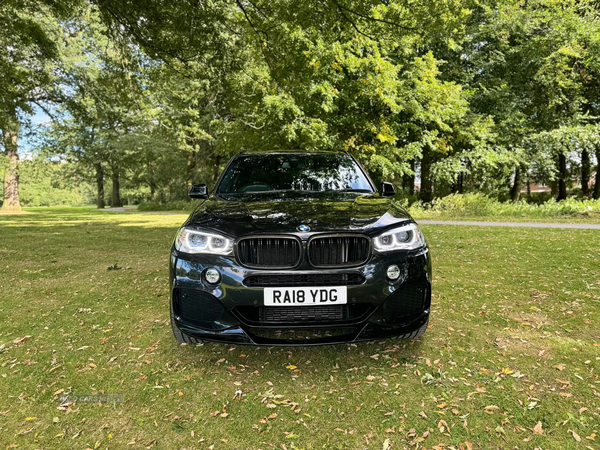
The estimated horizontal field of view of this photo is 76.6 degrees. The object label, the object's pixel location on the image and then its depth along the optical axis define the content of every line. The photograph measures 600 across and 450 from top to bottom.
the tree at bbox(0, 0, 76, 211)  8.81
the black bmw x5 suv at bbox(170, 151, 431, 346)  2.56
